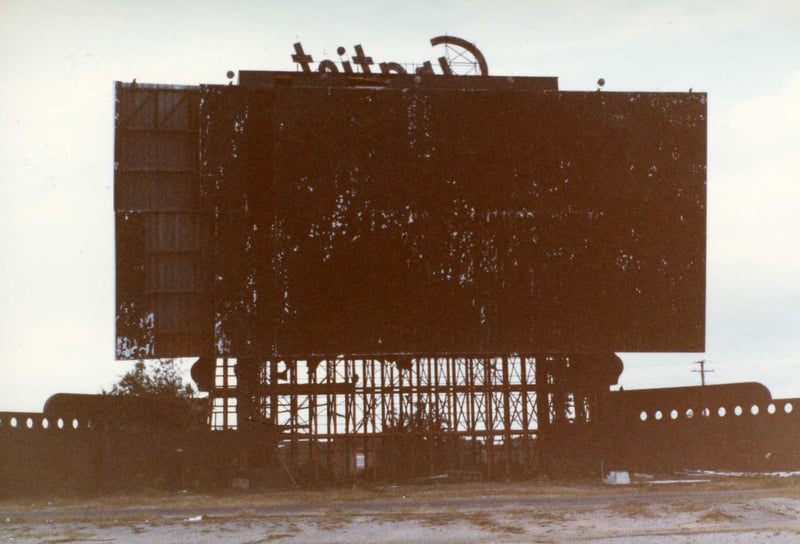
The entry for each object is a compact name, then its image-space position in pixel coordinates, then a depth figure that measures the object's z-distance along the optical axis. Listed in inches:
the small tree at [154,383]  2962.6
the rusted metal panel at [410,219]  1754.4
